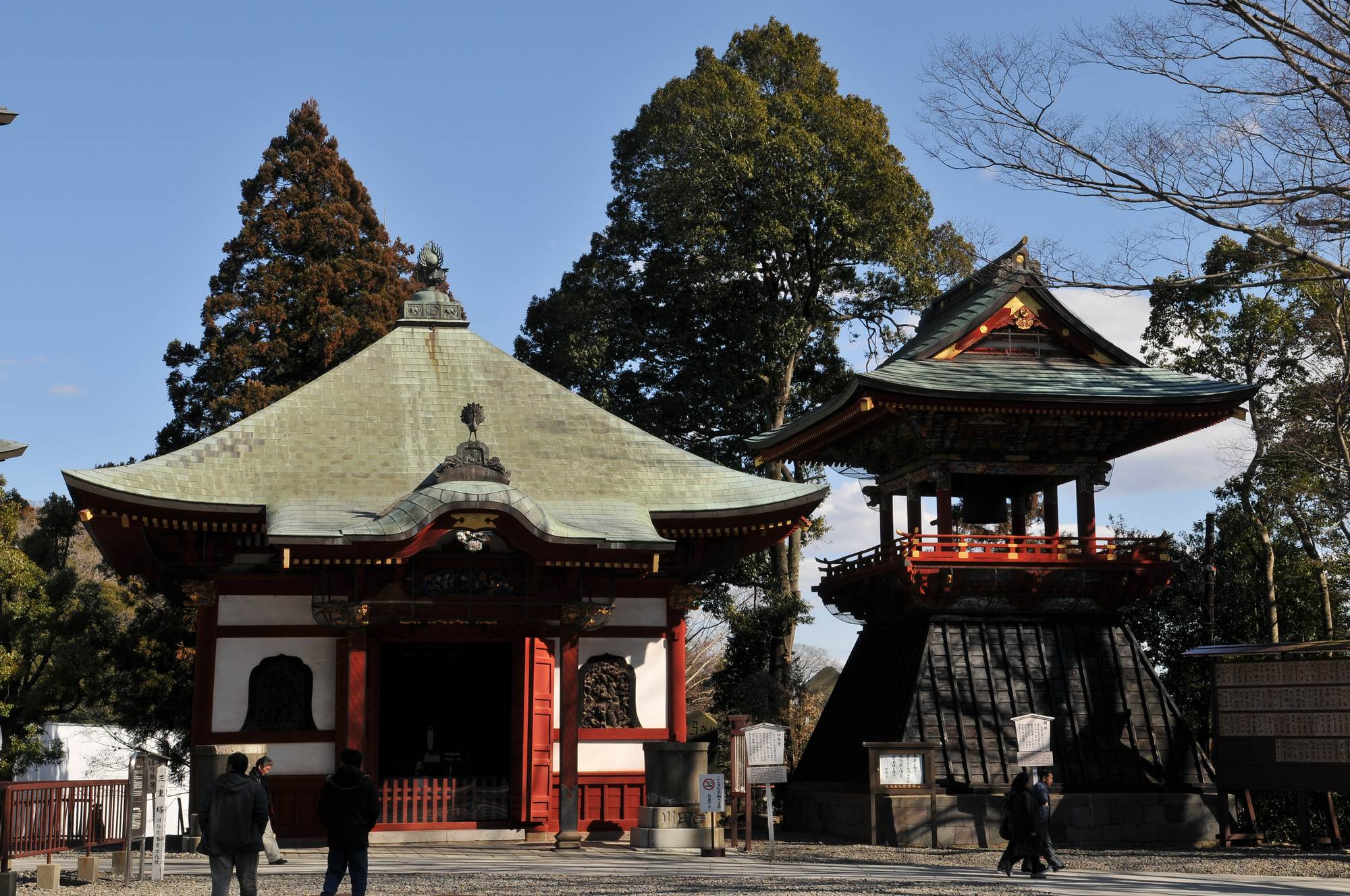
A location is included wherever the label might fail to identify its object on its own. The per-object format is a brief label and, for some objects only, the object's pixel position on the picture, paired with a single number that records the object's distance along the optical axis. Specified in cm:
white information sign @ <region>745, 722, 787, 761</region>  1802
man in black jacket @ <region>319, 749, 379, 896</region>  1164
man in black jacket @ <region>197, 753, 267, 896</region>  1132
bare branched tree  1673
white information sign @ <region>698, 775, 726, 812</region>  1784
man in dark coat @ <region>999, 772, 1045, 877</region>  1641
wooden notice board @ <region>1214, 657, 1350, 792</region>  1992
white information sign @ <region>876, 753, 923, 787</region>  2136
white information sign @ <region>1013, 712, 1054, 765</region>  2058
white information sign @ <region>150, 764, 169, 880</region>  1491
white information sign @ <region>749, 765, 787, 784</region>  1781
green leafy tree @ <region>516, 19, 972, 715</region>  3269
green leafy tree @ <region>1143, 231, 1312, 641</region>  3231
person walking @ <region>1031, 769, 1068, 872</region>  1644
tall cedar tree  3145
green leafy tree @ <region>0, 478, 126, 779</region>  2927
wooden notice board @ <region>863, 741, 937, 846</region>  2131
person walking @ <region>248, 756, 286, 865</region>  1705
